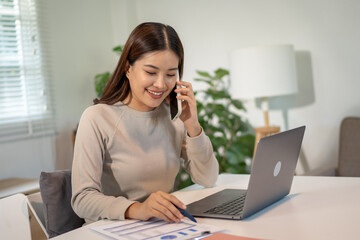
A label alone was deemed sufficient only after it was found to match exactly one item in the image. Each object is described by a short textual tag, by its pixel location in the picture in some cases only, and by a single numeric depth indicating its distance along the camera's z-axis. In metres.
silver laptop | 1.13
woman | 1.38
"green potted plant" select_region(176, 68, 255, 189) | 3.24
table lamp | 2.81
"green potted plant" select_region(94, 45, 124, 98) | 3.67
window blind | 3.24
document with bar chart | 1.02
